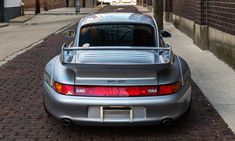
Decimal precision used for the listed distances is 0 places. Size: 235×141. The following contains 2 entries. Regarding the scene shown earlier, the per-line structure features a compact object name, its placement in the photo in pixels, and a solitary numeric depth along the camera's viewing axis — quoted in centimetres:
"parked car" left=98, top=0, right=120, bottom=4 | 7681
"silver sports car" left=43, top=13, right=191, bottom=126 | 529
